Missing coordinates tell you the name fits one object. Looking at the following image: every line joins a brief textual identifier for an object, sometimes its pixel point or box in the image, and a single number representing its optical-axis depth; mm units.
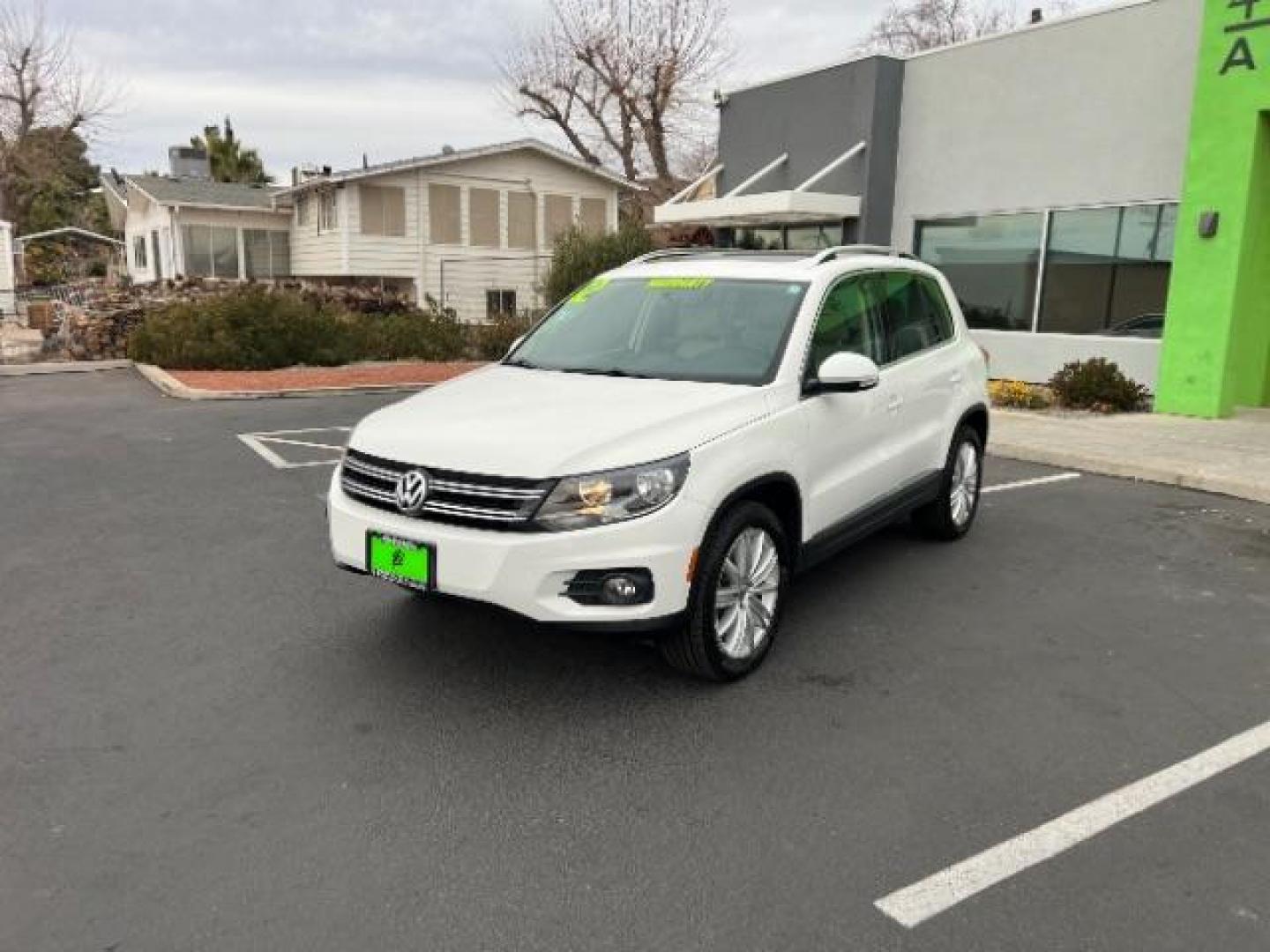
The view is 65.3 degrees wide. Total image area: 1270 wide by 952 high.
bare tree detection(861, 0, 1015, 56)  39125
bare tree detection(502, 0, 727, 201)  34094
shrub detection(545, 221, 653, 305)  18438
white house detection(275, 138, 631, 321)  27375
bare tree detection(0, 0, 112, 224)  41312
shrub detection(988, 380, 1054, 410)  12406
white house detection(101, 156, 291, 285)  31047
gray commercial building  12188
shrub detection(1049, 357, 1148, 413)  12031
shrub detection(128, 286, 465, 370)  16234
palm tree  47969
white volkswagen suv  3637
